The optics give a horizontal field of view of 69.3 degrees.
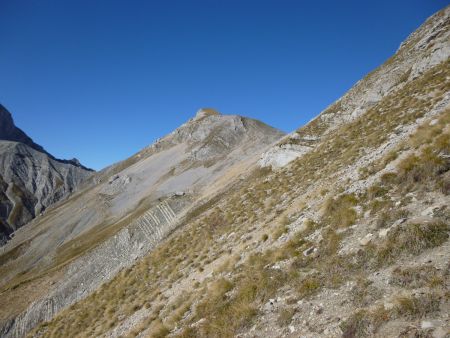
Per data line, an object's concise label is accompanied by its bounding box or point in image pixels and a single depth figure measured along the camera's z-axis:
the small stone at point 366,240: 12.24
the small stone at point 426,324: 7.57
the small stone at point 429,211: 11.58
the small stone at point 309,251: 13.99
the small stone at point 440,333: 7.22
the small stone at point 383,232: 12.02
